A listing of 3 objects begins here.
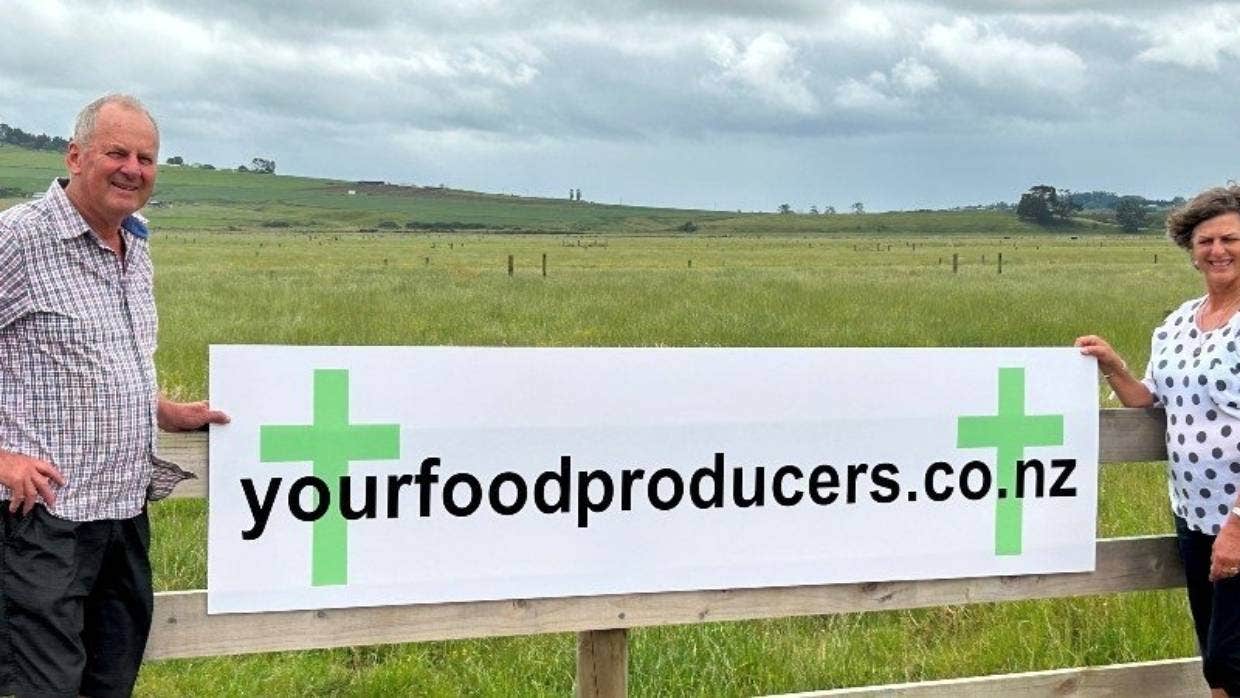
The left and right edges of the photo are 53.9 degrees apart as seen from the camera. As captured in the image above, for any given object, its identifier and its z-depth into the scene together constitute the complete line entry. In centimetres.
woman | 371
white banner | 346
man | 292
